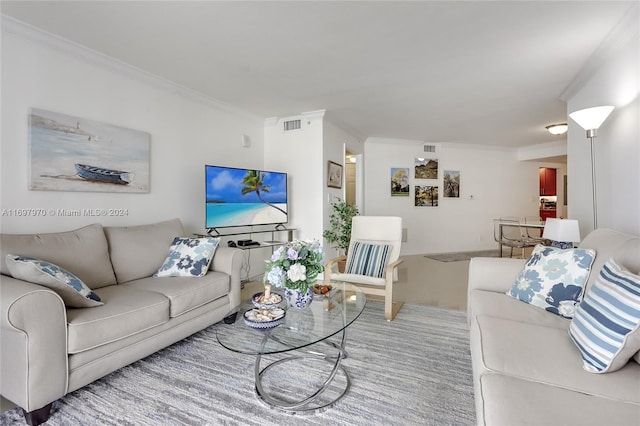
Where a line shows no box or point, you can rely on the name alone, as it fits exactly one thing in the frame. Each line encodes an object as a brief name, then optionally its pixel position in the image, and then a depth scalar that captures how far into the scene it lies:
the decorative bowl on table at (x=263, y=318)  1.59
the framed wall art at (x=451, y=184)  6.80
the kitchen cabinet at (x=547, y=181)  8.12
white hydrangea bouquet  1.75
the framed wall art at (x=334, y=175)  4.64
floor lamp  2.47
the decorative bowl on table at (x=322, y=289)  2.17
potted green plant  4.54
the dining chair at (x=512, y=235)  5.43
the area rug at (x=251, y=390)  1.54
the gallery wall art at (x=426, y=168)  6.66
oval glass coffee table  1.57
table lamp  2.74
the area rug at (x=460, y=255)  5.98
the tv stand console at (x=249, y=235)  3.62
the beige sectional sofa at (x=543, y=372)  0.94
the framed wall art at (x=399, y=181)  6.51
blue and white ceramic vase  1.81
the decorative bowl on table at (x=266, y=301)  1.79
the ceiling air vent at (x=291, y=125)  4.54
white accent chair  2.81
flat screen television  3.40
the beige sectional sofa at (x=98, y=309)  1.46
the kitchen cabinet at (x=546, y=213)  8.08
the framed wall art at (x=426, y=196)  6.67
